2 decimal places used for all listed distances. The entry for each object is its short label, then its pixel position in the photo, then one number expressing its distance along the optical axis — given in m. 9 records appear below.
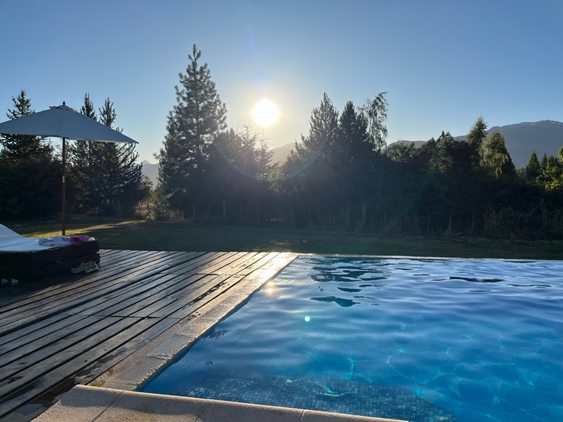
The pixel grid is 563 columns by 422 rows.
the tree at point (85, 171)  24.14
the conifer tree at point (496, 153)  21.31
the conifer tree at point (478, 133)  21.19
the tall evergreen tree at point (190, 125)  25.70
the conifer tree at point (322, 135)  19.94
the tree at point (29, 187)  19.56
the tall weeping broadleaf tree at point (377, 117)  23.14
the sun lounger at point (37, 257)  4.80
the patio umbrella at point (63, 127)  5.75
